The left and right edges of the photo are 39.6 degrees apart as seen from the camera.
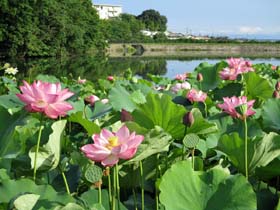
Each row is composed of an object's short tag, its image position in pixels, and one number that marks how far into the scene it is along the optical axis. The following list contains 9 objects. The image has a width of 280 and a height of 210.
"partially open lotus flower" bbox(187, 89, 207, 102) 3.53
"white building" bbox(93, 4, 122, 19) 182.68
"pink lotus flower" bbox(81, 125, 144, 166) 1.60
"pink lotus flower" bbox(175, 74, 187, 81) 7.15
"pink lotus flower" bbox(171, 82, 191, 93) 5.02
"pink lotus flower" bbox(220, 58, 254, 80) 4.40
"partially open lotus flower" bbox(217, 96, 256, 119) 2.55
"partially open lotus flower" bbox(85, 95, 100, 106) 3.53
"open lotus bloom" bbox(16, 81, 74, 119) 1.90
